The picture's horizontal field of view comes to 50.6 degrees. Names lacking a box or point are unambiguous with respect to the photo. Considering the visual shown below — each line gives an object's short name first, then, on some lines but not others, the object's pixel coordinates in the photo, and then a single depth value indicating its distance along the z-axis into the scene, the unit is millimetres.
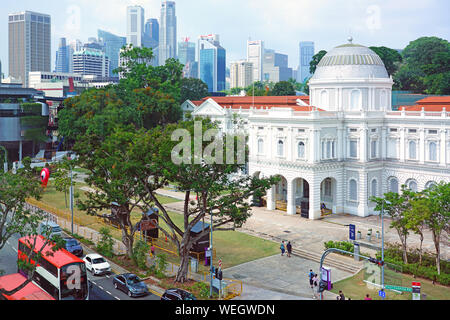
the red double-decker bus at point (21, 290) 27578
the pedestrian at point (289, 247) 42625
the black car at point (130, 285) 33031
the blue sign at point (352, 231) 44906
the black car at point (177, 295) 29850
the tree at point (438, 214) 35562
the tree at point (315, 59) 107988
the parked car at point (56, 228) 48391
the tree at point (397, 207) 37475
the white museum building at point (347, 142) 56062
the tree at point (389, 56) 108438
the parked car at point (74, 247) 42403
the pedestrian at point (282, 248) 43031
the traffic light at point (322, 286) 30422
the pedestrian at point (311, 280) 34156
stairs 39781
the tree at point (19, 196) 26641
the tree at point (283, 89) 128250
